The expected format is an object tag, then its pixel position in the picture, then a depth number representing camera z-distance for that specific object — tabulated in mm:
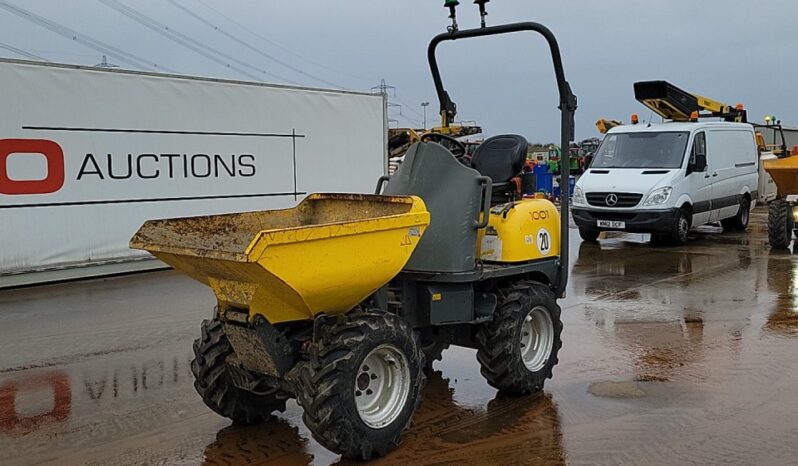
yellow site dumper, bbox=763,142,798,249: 12953
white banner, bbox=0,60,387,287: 10406
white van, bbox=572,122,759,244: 13484
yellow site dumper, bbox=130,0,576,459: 4027
